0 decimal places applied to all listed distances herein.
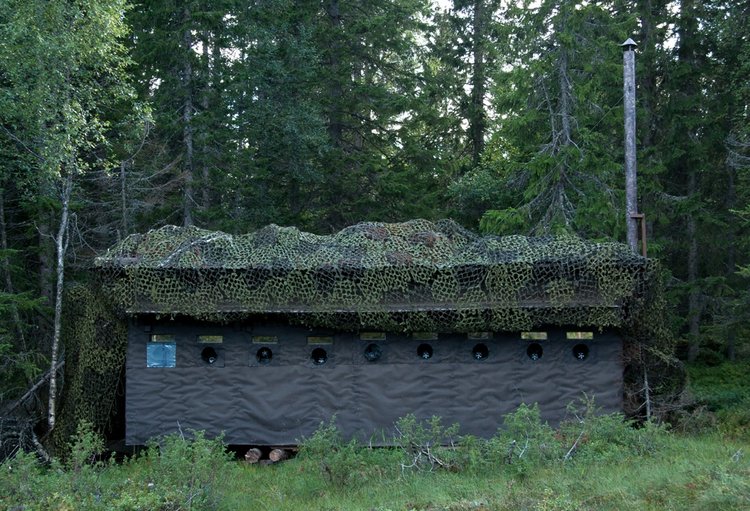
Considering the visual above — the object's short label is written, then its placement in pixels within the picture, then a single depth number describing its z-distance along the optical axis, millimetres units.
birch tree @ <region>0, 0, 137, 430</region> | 12727
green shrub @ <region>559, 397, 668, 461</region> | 8789
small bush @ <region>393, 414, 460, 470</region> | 8922
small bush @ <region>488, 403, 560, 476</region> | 8594
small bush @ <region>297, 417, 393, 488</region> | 8609
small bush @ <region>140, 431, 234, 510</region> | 7591
